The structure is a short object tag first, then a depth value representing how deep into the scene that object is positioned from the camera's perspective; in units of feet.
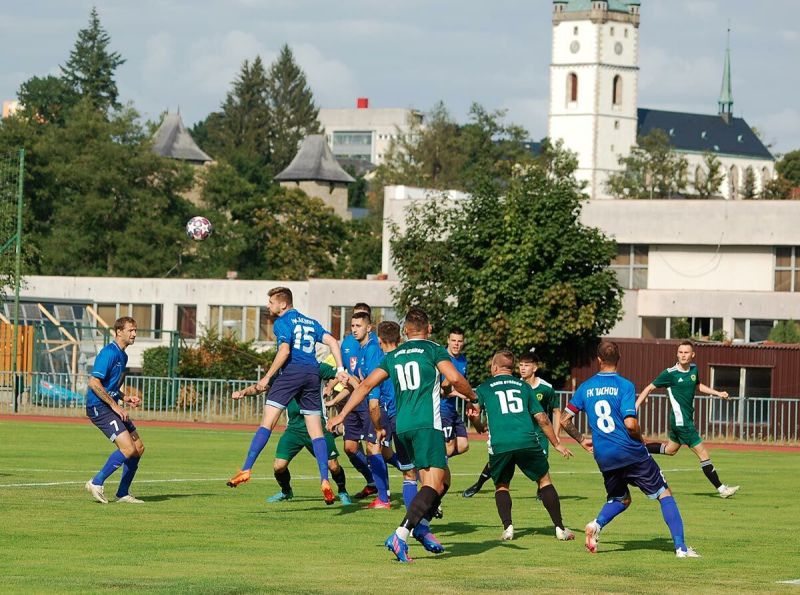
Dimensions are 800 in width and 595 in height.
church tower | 637.71
